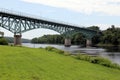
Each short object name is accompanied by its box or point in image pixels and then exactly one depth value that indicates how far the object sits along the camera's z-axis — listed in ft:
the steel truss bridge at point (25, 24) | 187.29
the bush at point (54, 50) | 51.92
